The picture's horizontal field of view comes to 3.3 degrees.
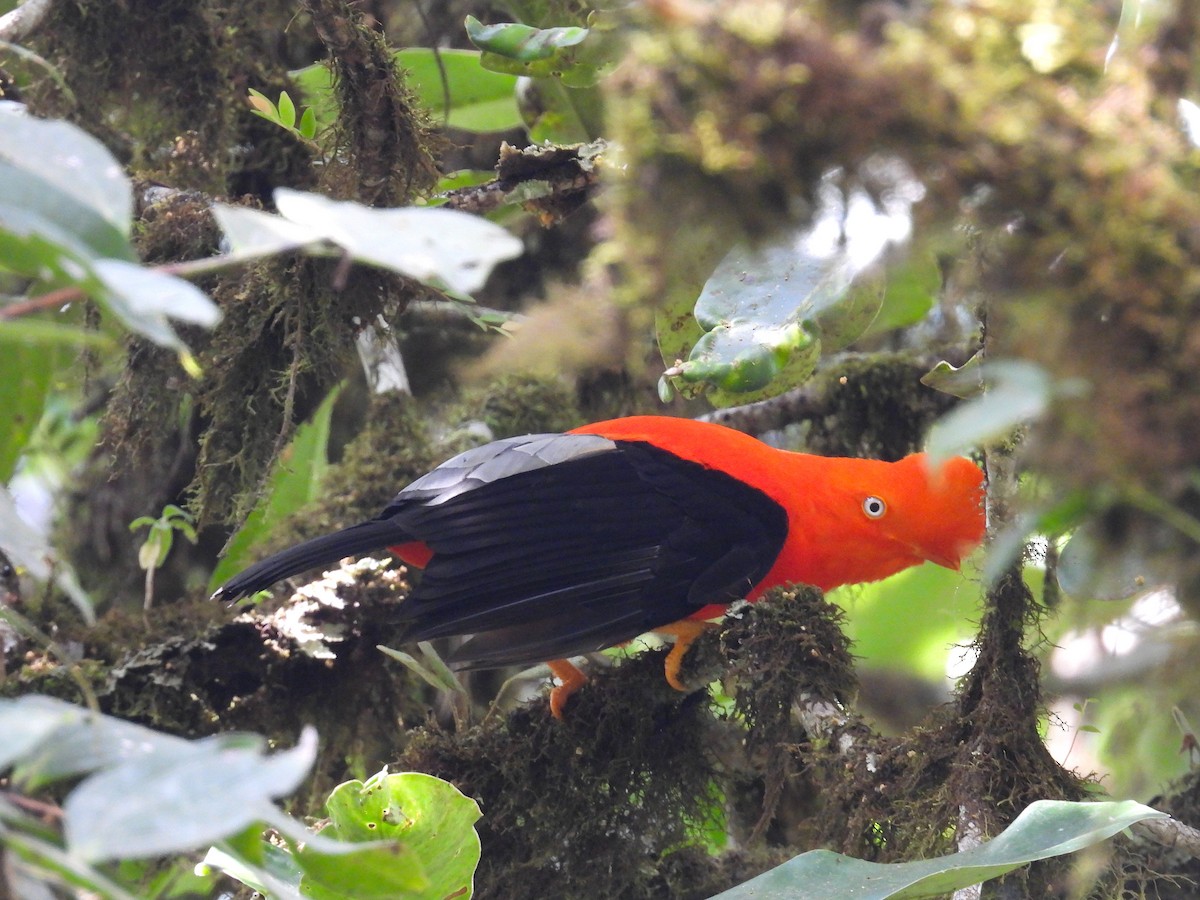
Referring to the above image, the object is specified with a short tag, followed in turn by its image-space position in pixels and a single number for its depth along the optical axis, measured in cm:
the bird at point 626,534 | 834
